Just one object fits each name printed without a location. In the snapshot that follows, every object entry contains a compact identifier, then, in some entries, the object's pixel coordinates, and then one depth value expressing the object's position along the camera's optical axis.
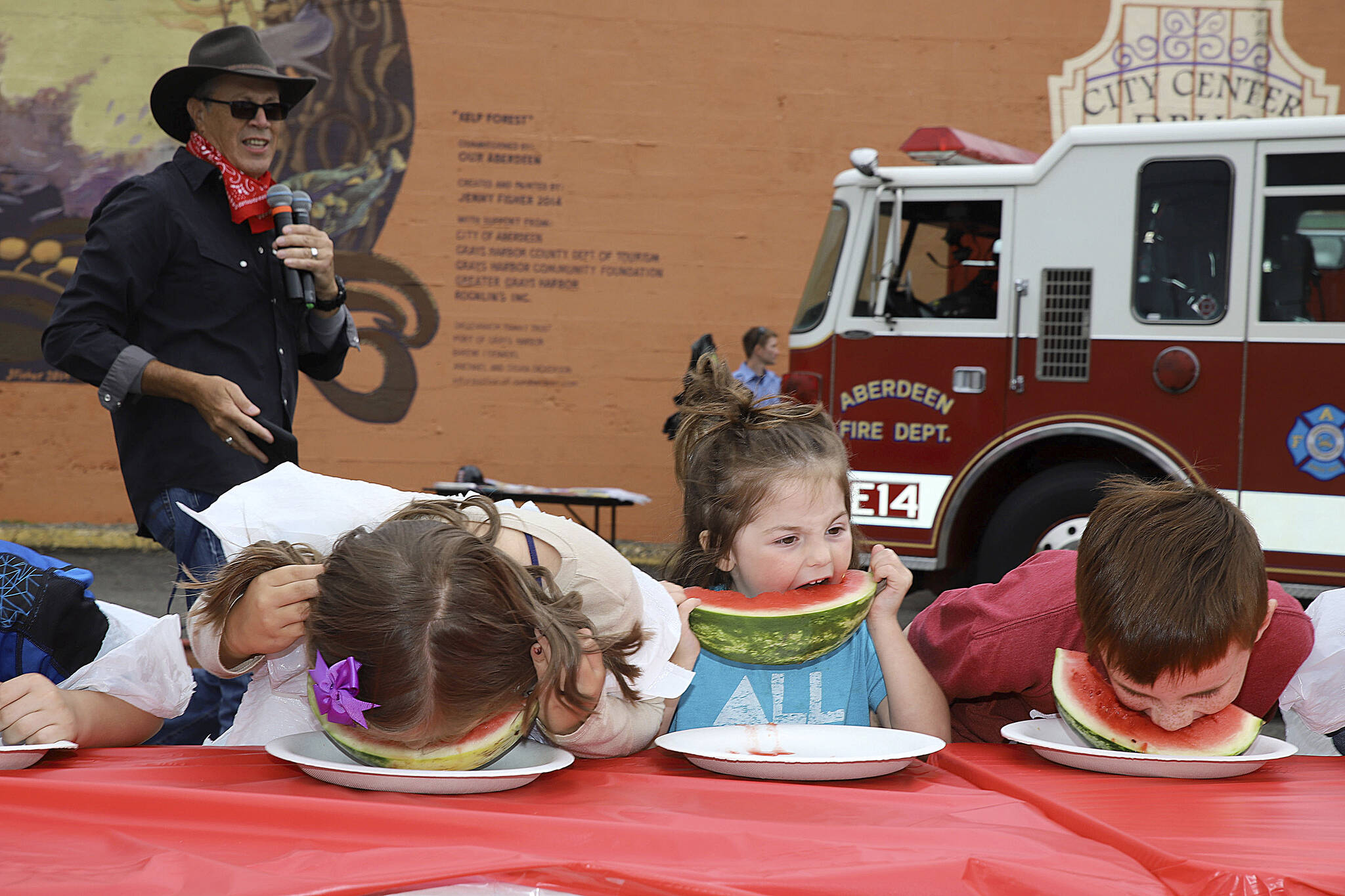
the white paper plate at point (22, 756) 3.89
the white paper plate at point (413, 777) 3.77
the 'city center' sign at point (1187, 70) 10.01
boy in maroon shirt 4.35
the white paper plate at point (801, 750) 4.14
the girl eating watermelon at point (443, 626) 3.92
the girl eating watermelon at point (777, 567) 4.58
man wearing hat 5.02
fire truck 6.44
